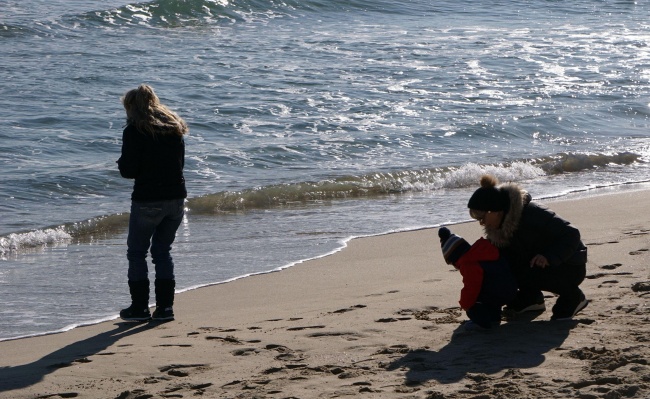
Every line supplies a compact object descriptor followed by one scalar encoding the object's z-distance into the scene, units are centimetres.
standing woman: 1102
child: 989
